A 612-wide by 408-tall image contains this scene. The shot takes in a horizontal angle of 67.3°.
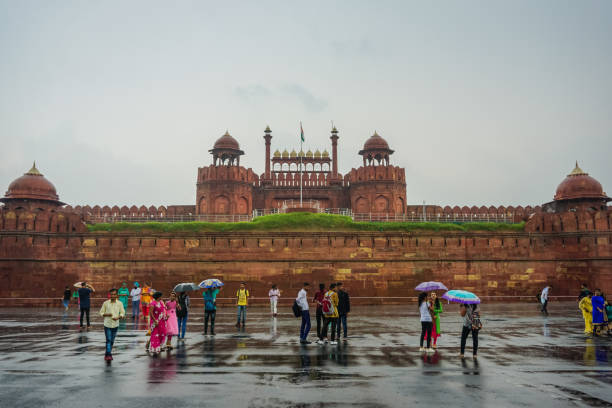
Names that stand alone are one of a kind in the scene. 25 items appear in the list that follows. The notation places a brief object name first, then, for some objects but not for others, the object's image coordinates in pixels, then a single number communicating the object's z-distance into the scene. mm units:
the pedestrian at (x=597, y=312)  11648
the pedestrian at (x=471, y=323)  8188
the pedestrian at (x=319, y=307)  10406
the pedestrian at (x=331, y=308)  10078
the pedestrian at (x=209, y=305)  11586
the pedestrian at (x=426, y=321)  8953
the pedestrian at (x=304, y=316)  10188
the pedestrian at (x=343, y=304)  10758
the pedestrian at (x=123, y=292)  16895
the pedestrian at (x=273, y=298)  15653
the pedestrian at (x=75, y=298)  23244
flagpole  35906
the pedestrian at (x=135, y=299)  16281
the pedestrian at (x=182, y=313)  10836
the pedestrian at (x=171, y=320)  9273
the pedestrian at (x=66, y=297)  17481
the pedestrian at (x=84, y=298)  13188
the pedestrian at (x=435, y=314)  9170
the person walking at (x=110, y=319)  7936
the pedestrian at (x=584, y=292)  13238
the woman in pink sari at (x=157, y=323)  8797
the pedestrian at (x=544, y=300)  17556
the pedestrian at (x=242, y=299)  13281
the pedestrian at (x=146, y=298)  16578
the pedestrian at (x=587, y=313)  12016
